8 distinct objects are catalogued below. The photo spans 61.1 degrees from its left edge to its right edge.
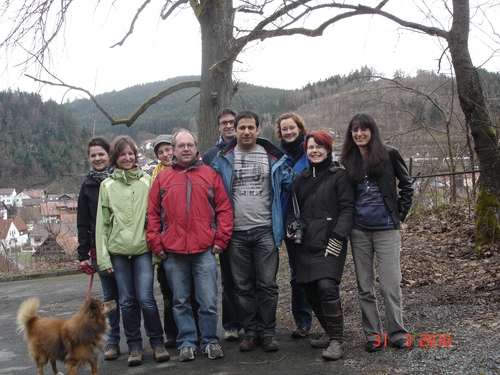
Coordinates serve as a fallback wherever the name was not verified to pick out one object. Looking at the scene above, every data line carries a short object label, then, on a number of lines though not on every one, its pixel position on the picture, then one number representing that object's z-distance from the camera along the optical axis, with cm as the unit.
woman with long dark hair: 374
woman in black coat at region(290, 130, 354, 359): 376
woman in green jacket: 395
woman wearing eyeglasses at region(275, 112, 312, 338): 433
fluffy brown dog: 343
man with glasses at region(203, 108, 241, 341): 438
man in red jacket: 394
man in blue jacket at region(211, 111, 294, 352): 406
